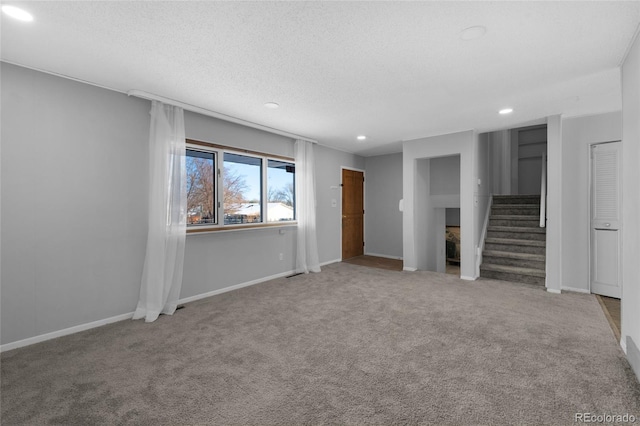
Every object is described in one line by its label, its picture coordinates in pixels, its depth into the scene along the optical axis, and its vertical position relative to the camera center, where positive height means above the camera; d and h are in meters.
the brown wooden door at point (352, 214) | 6.70 -0.10
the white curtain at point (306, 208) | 5.23 +0.04
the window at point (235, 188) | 3.96 +0.35
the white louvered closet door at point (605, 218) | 3.89 -0.14
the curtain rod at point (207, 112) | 3.21 +1.30
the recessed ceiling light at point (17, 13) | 1.85 +1.31
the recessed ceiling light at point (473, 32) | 2.03 +1.27
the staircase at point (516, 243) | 4.80 -0.63
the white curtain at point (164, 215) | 3.28 -0.05
